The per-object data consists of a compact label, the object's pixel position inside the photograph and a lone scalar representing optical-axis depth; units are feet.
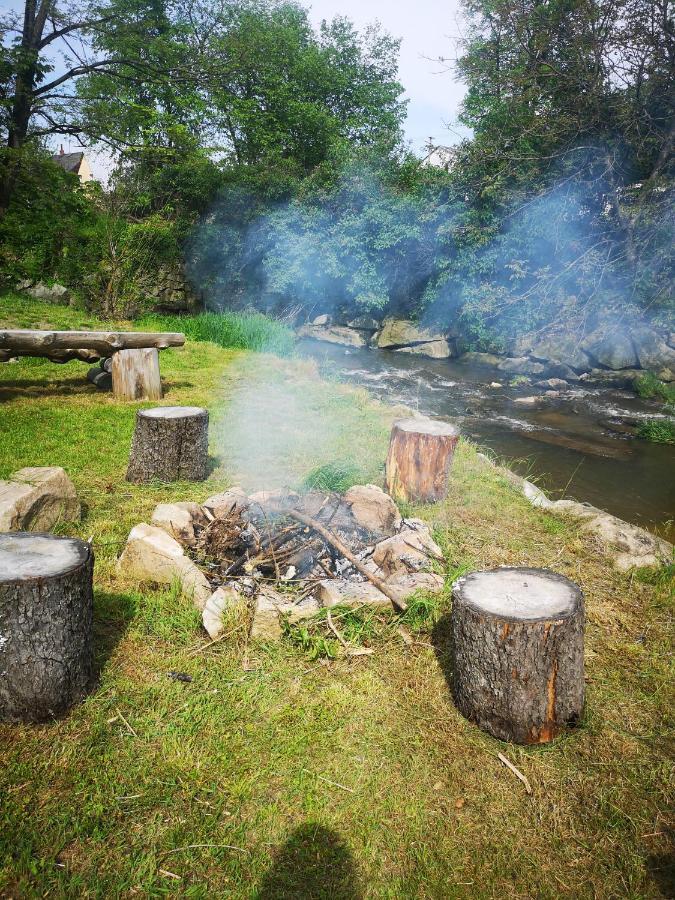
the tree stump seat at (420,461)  14.34
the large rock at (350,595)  9.53
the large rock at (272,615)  9.06
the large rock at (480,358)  47.26
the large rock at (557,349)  43.32
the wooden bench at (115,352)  21.89
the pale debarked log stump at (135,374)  23.40
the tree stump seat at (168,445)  14.62
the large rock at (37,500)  10.22
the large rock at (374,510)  12.37
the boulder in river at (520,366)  44.09
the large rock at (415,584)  9.96
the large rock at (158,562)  10.02
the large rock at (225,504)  12.19
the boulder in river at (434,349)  52.03
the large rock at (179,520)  11.16
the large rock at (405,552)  10.78
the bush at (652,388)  36.42
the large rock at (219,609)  9.12
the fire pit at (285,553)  9.56
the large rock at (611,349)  41.47
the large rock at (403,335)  54.75
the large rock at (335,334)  58.95
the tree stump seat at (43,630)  6.77
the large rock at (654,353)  39.14
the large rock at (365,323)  61.41
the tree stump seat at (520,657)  7.05
